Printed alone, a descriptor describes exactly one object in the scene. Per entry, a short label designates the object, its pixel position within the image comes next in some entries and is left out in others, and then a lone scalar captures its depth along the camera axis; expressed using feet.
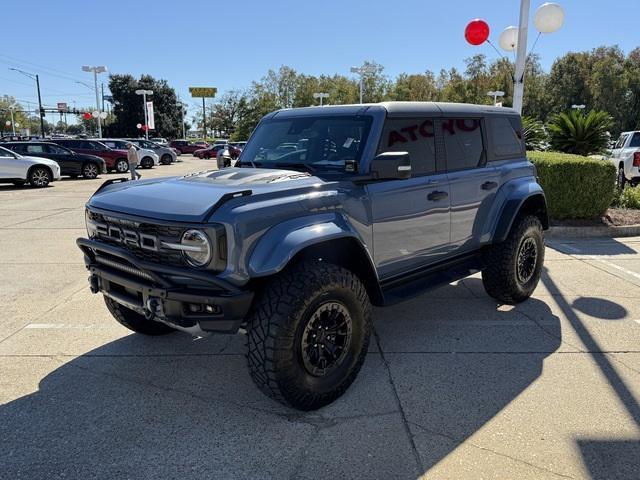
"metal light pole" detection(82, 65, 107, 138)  139.85
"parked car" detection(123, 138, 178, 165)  108.60
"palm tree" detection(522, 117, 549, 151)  40.34
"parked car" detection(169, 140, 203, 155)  167.63
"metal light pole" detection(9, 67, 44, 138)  178.44
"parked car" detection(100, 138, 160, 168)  97.45
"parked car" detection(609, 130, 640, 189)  43.40
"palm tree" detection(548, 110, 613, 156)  36.86
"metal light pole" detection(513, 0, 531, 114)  31.14
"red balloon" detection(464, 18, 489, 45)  33.40
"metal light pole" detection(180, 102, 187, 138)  263.08
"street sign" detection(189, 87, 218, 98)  279.49
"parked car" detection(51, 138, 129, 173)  82.23
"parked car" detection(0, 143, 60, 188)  55.67
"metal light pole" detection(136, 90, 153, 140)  172.39
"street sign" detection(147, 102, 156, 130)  173.11
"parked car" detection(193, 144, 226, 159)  147.84
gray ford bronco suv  9.58
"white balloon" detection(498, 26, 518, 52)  34.68
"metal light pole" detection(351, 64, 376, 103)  132.26
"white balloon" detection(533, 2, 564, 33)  30.94
